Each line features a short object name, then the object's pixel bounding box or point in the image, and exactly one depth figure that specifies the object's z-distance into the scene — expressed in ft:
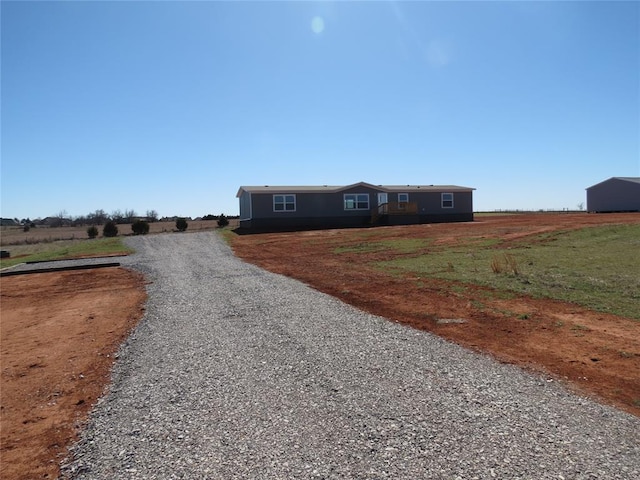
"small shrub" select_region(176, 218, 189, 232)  139.44
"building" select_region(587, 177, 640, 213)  146.90
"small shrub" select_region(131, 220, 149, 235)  130.26
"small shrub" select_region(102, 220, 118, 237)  130.11
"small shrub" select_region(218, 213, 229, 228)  159.02
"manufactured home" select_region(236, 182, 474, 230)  119.03
